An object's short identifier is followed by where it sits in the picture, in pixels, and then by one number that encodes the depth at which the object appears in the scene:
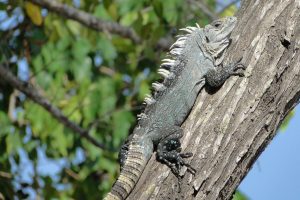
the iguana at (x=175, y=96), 7.39
